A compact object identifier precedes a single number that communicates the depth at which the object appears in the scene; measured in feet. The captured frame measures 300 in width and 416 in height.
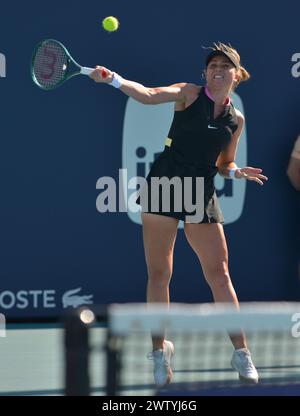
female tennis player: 27.09
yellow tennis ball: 33.50
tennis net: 15.28
